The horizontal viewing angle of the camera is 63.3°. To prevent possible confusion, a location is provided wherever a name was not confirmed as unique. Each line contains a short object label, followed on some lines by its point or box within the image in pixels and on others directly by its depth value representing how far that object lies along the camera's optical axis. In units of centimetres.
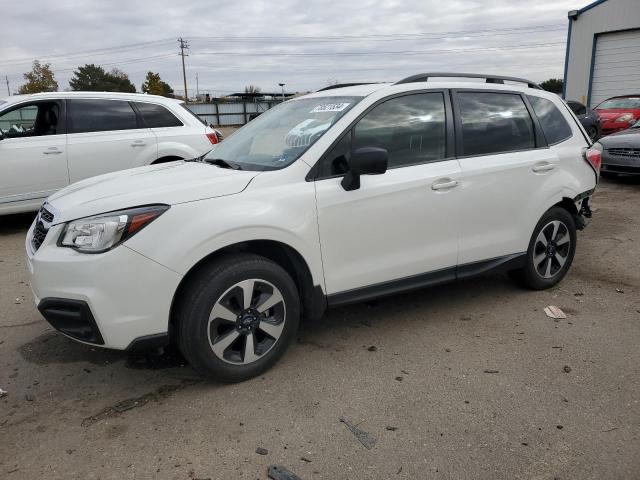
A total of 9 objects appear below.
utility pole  7149
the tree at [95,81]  7625
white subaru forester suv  279
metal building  2120
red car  1486
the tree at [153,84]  6962
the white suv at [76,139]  665
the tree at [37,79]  6016
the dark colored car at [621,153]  933
